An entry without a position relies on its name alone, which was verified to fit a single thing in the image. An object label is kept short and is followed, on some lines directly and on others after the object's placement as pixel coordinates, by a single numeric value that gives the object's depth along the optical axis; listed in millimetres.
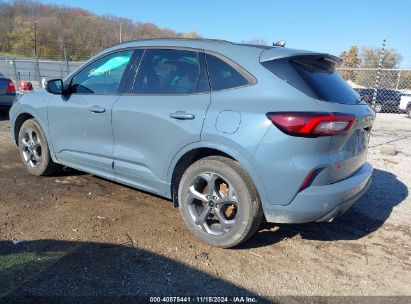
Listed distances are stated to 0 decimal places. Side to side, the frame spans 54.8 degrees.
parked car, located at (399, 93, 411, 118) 18675
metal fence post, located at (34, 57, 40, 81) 18150
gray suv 3064
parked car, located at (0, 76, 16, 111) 9984
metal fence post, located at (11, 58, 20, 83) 17716
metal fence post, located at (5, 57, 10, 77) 19844
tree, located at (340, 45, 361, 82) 20911
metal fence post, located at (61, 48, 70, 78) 17172
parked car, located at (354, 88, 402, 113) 19797
